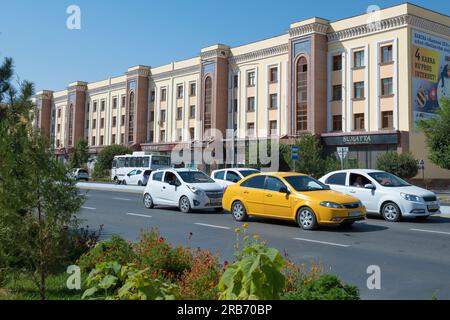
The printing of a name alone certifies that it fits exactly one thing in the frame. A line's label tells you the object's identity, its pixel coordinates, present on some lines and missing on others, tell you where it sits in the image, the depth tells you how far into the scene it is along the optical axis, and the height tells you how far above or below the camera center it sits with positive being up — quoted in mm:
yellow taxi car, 12125 -682
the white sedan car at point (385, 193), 14328 -500
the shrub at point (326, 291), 3912 -1013
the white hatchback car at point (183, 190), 17062 -557
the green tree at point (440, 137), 22812 +2100
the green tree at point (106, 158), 58844 +2222
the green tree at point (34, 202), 4824 -299
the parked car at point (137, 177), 40375 -141
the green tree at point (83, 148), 65619 +3899
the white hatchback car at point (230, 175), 21027 +67
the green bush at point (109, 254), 6238 -1098
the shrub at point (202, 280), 4864 -1205
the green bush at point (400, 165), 32812 +941
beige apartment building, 36594 +8756
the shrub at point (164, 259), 6023 -1135
